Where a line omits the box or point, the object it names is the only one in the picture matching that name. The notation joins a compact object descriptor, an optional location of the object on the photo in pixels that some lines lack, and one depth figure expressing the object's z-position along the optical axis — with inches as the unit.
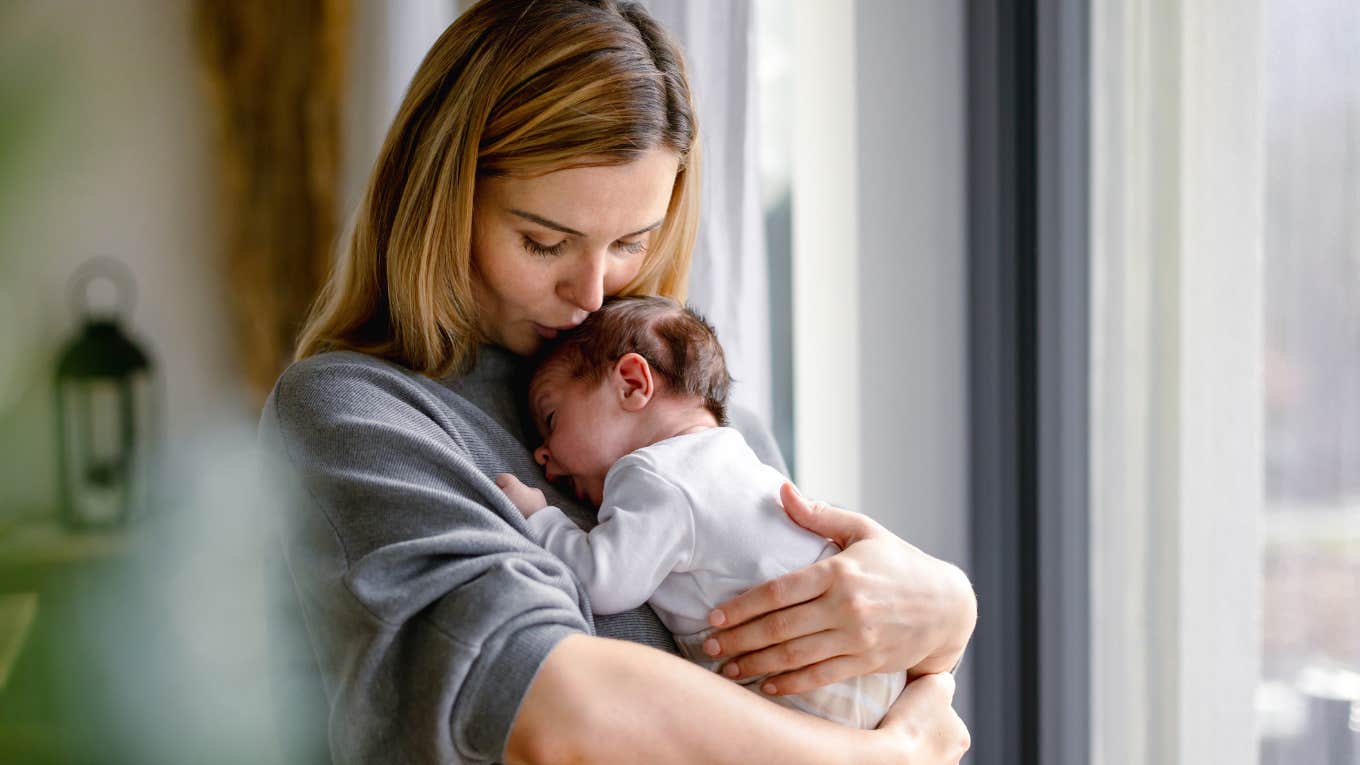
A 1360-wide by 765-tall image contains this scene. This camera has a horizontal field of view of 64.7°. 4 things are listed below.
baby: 42.0
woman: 34.0
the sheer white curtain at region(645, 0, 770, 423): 78.6
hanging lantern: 101.8
